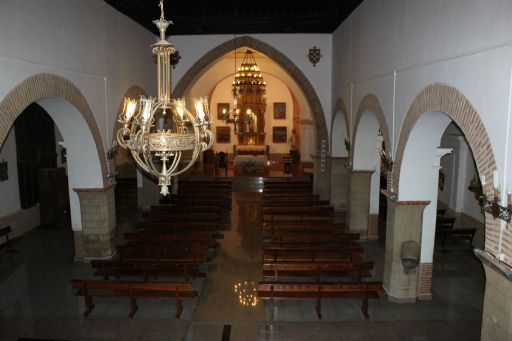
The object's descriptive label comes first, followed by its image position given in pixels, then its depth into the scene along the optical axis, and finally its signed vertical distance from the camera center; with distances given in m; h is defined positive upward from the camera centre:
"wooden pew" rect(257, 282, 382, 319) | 8.29 -2.86
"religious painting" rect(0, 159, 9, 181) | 13.34 -0.99
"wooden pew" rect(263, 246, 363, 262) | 9.86 -2.58
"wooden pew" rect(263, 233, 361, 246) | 10.91 -2.42
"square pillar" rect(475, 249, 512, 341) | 5.05 -1.90
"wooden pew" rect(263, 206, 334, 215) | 13.80 -2.17
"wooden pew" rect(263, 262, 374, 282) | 9.08 -2.61
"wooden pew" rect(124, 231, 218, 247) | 10.98 -2.44
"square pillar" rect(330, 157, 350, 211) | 16.17 -1.55
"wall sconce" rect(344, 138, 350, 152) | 13.55 -0.03
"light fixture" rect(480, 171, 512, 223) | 4.99 -0.74
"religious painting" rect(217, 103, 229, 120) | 28.50 +2.19
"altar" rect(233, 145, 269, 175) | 23.52 -1.11
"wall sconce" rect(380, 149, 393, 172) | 9.26 -0.38
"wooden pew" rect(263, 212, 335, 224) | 12.69 -2.24
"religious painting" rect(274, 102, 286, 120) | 28.86 +2.04
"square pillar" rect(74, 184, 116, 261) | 11.00 -2.07
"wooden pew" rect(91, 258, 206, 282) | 9.30 -2.75
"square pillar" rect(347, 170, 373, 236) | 12.97 -1.78
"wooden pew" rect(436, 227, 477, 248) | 12.23 -2.52
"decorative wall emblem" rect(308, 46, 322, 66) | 16.64 +3.36
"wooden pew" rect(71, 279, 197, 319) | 8.24 -2.88
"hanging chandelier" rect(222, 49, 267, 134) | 18.17 +2.58
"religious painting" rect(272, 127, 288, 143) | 28.88 +0.46
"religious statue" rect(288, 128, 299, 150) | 27.52 +0.13
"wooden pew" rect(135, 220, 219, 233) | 12.23 -2.40
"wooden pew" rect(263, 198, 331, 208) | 14.80 -2.07
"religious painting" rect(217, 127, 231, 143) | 28.53 +0.48
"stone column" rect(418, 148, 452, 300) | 8.97 -2.23
